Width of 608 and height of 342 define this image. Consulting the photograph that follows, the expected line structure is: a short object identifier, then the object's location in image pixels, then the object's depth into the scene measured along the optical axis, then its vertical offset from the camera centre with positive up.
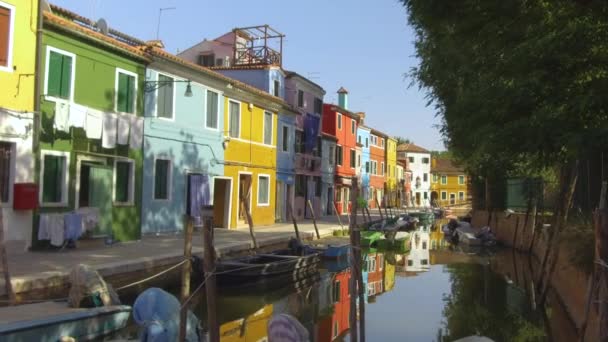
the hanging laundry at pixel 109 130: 17.12 +2.10
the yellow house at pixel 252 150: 25.16 +2.49
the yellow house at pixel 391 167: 63.22 +4.46
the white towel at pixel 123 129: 17.83 +2.21
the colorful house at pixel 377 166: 56.00 +4.11
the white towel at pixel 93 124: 16.47 +2.18
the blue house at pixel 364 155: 51.72 +4.65
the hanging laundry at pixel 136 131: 18.59 +2.26
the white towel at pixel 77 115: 15.81 +2.32
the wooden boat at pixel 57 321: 7.89 -1.65
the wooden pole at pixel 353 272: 7.94 -0.88
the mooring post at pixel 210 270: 6.49 -0.69
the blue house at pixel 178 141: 19.77 +2.30
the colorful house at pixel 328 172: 39.53 +2.39
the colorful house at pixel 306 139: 33.88 +3.98
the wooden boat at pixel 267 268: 14.30 -1.54
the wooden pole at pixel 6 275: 10.04 -1.20
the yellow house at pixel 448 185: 88.00 +3.60
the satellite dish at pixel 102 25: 17.98 +5.27
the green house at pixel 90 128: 15.31 +2.06
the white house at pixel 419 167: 84.07 +5.87
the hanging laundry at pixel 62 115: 15.32 +2.24
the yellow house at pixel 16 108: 14.06 +2.21
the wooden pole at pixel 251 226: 17.29 -0.56
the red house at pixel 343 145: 42.62 +4.76
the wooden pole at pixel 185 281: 6.78 -0.90
